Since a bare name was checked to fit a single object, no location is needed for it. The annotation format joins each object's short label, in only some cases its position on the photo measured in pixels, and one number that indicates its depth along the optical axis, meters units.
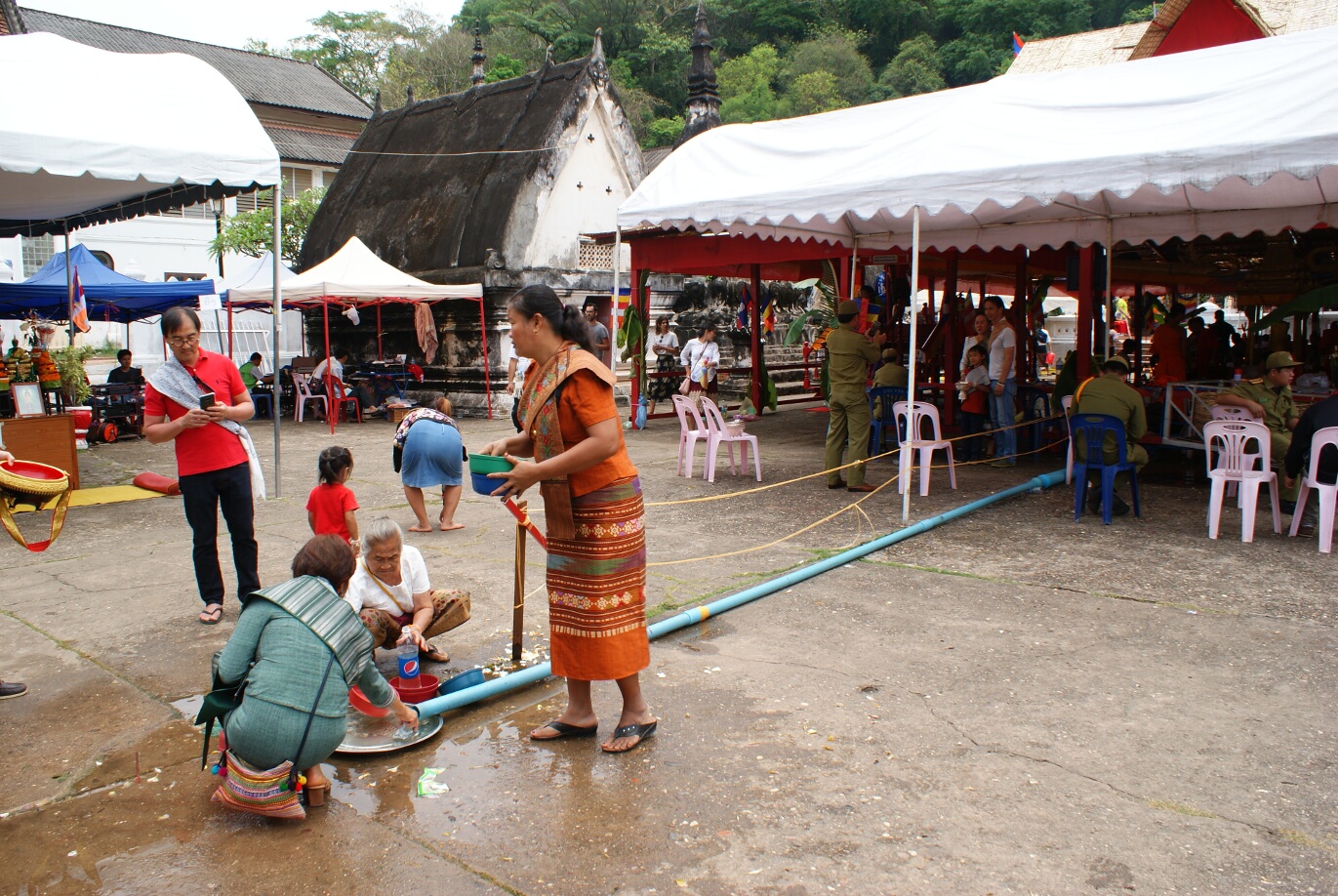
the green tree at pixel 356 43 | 44.12
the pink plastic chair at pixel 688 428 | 8.82
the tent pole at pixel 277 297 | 7.87
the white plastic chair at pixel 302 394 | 15.15
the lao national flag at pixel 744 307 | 18.82
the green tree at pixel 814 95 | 42.00
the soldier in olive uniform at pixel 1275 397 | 7.19
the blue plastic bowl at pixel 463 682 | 3.80
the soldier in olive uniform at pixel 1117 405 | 6.80
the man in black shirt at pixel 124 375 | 14.12
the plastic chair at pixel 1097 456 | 6.80
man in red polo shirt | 4.48
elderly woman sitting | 3.94
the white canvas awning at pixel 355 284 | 13.36
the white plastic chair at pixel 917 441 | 6.95
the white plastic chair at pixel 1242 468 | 6.25
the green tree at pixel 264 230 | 20.67
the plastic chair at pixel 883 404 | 9.66
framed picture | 8.61
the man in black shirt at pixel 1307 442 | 5.99
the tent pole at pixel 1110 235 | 9.27
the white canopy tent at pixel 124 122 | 5.93
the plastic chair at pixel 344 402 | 15.04
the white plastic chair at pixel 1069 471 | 8.42
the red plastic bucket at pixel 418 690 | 3.84
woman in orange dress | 3.23
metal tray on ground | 3.41
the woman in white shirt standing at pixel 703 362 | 13.20
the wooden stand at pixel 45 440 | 8.12
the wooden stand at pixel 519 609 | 3.87
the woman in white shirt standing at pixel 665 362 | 15.84
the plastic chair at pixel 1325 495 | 5.92
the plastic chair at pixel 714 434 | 8.67
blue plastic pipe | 3.70
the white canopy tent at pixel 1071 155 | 5.79
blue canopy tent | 13.69
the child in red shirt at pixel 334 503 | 4.64
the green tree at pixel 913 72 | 43.03
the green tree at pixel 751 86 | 42.50
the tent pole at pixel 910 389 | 6.65
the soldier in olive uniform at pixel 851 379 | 7.88
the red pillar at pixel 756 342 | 14.27
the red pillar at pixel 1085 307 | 9.88
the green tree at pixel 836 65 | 44.56
